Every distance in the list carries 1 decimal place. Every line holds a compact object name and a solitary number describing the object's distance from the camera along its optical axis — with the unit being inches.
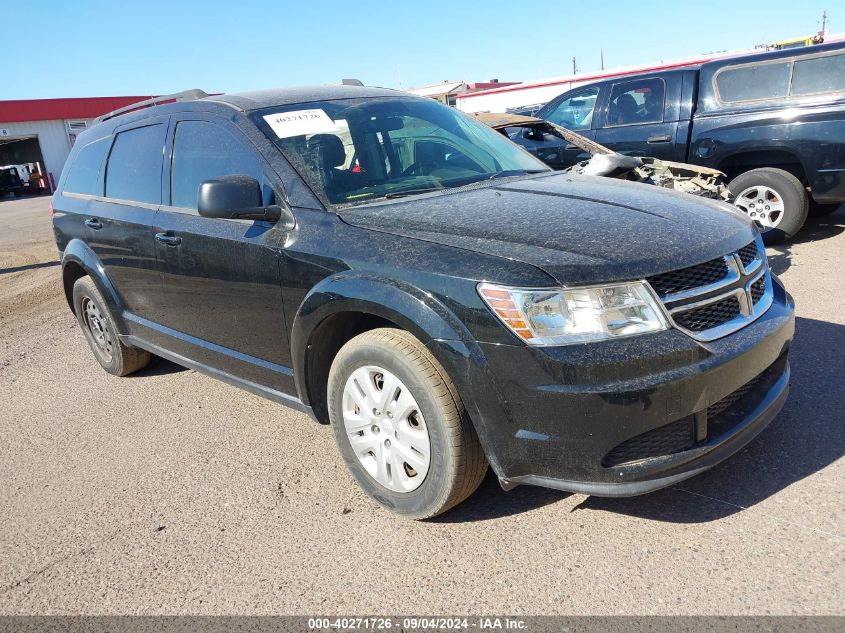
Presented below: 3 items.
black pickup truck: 274.8
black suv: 92.7
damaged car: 249.9
